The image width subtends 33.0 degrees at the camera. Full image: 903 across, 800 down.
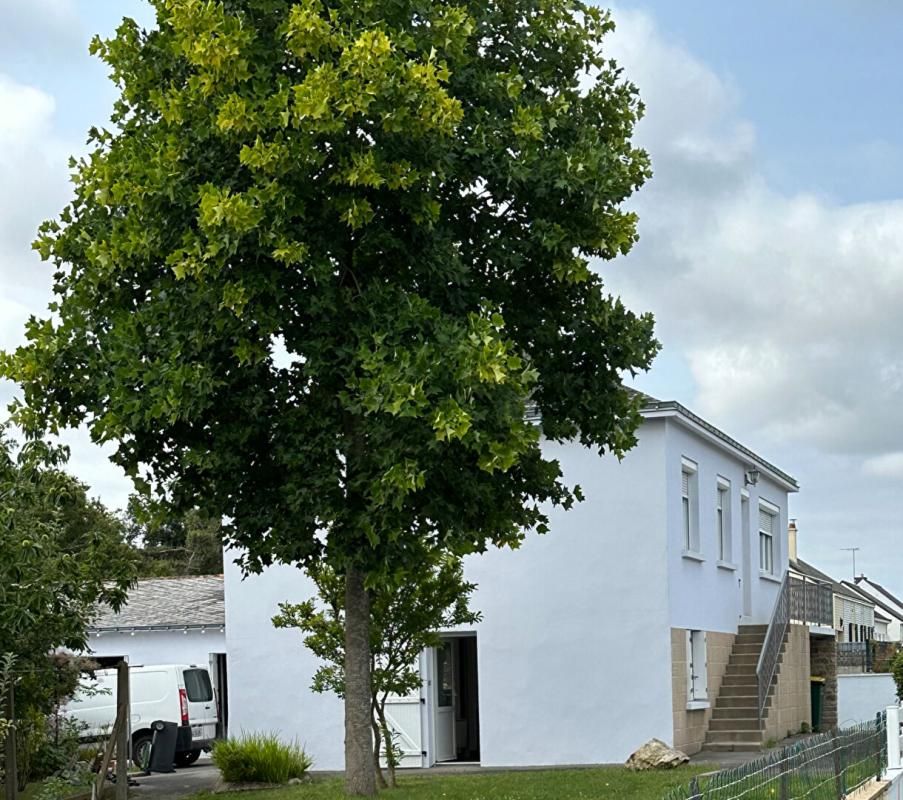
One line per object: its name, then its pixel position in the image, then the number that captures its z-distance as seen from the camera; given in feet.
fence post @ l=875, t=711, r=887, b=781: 54.03
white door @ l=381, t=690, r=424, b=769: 93.61
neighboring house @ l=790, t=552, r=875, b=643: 158.45
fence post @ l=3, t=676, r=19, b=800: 60.29
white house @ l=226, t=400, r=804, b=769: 88.33
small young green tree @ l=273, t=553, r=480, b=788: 69.62
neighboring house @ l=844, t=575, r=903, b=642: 252.44
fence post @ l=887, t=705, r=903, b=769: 54.08
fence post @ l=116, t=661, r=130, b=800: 65.21
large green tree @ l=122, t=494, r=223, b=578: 215.10
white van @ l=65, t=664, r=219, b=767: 101.50
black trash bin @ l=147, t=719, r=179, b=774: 84.48
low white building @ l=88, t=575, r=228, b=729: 122.72
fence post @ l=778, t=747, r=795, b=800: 36.65
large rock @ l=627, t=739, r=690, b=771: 78.84
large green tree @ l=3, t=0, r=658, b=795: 48.85
